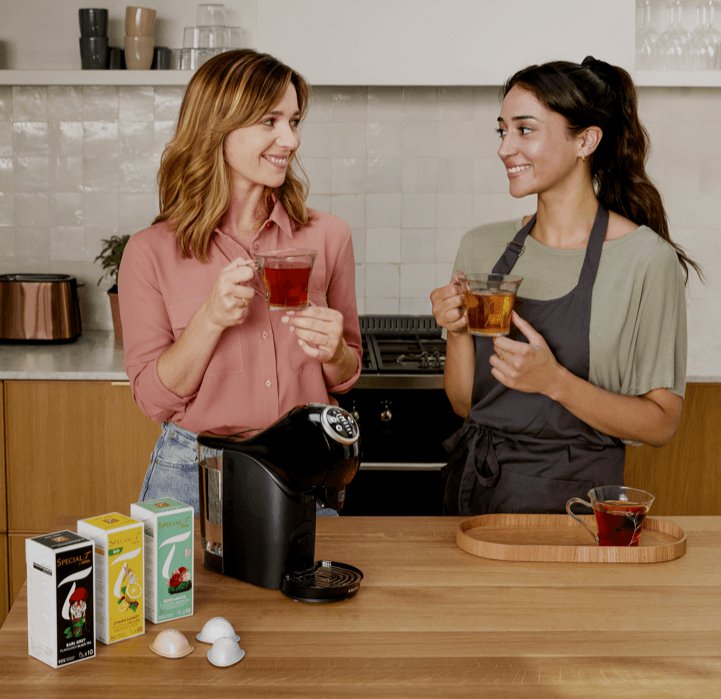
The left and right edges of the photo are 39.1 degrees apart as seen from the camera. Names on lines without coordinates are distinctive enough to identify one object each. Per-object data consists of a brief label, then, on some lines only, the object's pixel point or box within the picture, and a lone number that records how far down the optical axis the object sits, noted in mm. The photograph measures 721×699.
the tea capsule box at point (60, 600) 1252
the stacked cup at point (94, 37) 3246
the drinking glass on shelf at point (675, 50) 3205
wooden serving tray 1610
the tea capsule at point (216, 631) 1318
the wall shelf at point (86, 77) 3176
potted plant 3361
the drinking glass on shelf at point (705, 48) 3207
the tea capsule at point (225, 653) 1271
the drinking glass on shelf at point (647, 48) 3207
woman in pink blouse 1899
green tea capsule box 1375
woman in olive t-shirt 1990
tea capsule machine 1475
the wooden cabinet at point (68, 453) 2963
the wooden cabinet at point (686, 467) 3061
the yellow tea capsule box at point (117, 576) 1315
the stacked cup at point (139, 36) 3246
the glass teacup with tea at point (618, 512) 1624
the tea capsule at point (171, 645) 1293
